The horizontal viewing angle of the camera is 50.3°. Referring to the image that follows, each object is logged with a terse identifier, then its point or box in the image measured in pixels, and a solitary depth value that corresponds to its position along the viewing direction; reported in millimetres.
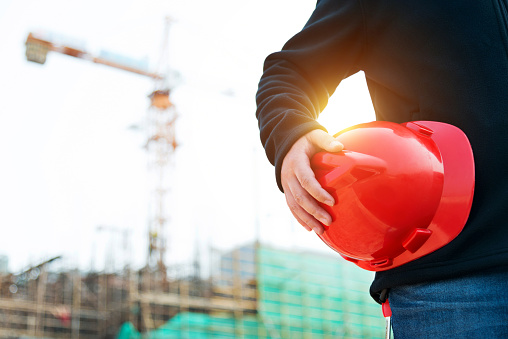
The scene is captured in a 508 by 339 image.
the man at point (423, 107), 880
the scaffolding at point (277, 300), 17188
